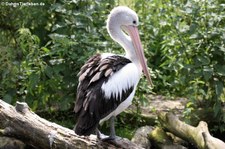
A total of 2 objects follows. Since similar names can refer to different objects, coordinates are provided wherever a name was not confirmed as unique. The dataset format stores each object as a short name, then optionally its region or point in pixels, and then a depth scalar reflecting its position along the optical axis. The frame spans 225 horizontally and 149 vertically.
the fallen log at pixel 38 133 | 10.01
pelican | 9.26
